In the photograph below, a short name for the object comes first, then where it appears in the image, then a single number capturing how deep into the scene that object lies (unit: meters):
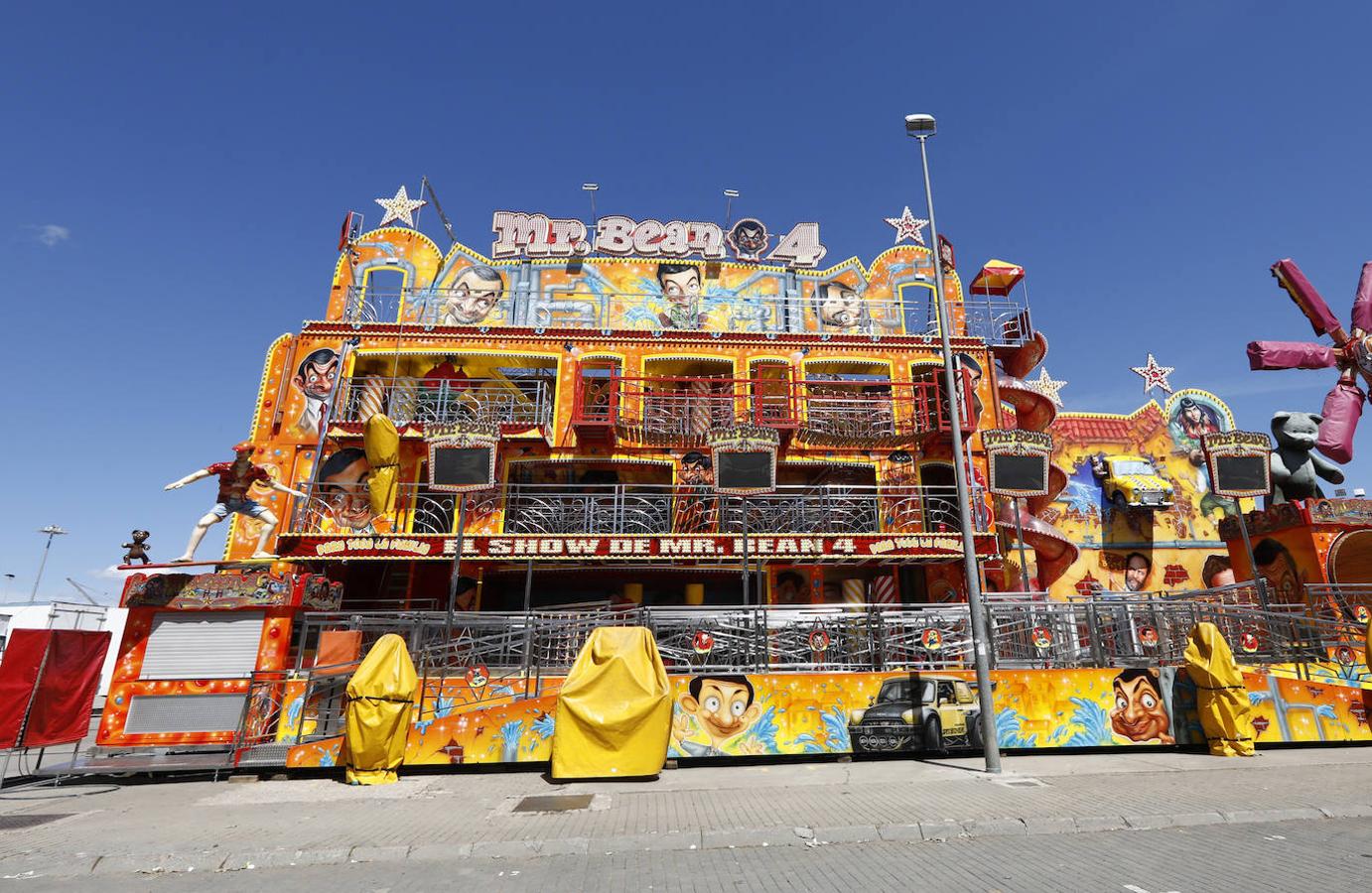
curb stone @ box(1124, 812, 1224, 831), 7.48
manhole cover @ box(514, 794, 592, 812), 8.58
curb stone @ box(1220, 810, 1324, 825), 7.68
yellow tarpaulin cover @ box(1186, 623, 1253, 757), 11.41
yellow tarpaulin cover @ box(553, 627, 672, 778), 10.17
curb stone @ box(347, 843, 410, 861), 6.80
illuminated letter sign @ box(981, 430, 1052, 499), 15.86
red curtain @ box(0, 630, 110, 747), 9.88
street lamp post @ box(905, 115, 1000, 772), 10.27
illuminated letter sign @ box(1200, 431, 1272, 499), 16.75
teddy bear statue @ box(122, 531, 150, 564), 12.89
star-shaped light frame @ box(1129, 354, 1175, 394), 29.77
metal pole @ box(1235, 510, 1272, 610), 14.55
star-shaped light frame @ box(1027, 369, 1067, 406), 31.92
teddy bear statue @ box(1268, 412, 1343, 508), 22.86
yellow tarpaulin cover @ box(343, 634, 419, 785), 10.30
